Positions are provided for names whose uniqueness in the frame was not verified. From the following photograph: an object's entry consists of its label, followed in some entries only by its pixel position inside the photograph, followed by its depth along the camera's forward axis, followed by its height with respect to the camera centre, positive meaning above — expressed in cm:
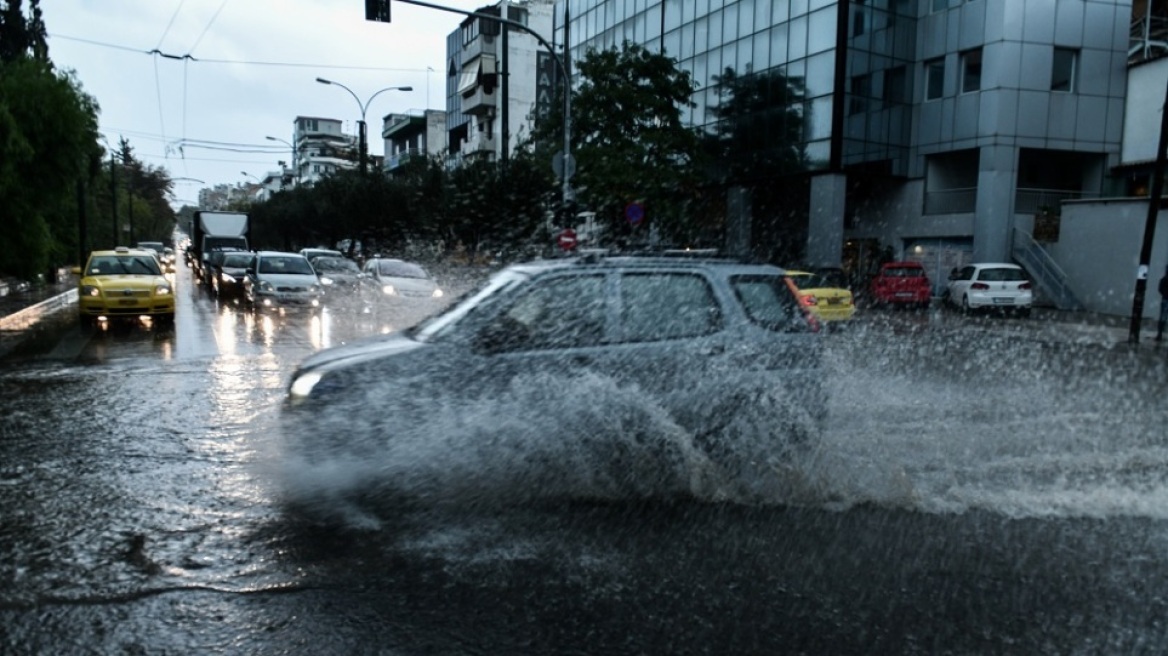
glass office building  2844 +476
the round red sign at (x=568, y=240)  2095 +8
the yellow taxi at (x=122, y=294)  1612 -111
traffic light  1661 +441
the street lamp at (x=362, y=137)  4118 +492
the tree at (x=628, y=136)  2712 +359
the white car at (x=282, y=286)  1919 -108
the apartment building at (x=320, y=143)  12499 +1547
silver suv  514 -90
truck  3847 +19
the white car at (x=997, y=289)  2311 -103
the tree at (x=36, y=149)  1980 +201
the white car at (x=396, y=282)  1961 -99
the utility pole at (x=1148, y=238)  1617 +31
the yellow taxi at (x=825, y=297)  1794 -103
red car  2564 -105
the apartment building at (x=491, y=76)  5703 +1144
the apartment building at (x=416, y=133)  7862 +1016
